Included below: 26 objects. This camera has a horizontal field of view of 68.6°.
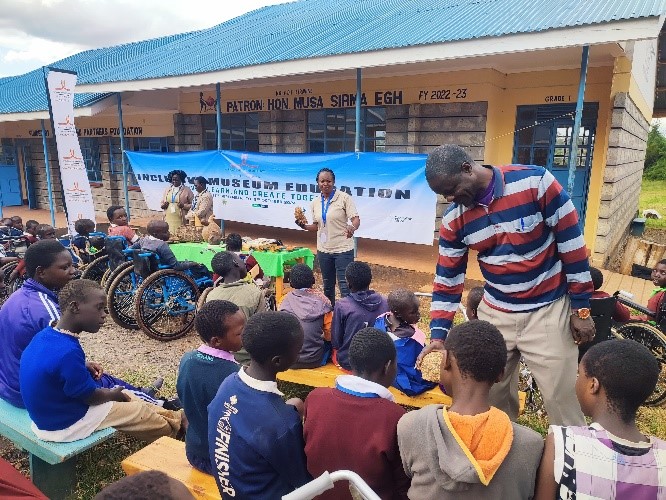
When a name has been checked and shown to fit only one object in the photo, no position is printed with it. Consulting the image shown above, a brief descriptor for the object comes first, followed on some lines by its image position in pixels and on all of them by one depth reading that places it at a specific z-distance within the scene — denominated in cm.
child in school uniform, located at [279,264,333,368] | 363
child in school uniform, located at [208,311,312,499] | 183
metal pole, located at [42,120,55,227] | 1088
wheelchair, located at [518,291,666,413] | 336
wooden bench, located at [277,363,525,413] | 307
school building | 591
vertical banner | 816
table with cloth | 591
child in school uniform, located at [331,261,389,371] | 343
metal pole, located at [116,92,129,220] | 993
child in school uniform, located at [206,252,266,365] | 403
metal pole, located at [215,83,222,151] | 836
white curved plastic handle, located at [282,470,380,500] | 138
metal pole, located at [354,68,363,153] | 670
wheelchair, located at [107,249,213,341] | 518
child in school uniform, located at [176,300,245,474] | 238
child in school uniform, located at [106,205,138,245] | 610
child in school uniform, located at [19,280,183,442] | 256
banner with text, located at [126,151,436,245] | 658
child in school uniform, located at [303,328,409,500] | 177
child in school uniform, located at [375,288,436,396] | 300
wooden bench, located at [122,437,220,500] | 237
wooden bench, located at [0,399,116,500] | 271
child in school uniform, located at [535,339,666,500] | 144
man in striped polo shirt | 230
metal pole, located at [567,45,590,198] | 529
